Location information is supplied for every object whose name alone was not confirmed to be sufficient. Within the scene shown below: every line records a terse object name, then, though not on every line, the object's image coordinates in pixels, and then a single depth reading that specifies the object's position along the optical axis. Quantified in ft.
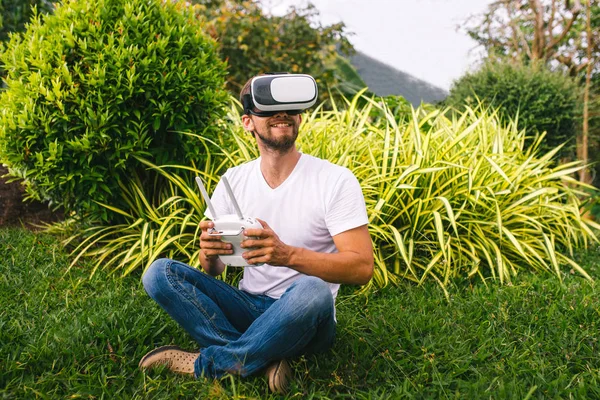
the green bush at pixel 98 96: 9.89
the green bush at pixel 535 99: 19.58
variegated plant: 10.68
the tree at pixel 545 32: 27.27
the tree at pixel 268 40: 20.95
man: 6.05
